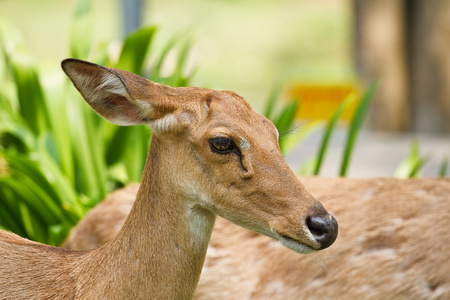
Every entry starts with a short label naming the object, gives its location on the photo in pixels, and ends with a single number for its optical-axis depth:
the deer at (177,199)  4.99
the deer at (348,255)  6.68
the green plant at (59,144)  9.05
